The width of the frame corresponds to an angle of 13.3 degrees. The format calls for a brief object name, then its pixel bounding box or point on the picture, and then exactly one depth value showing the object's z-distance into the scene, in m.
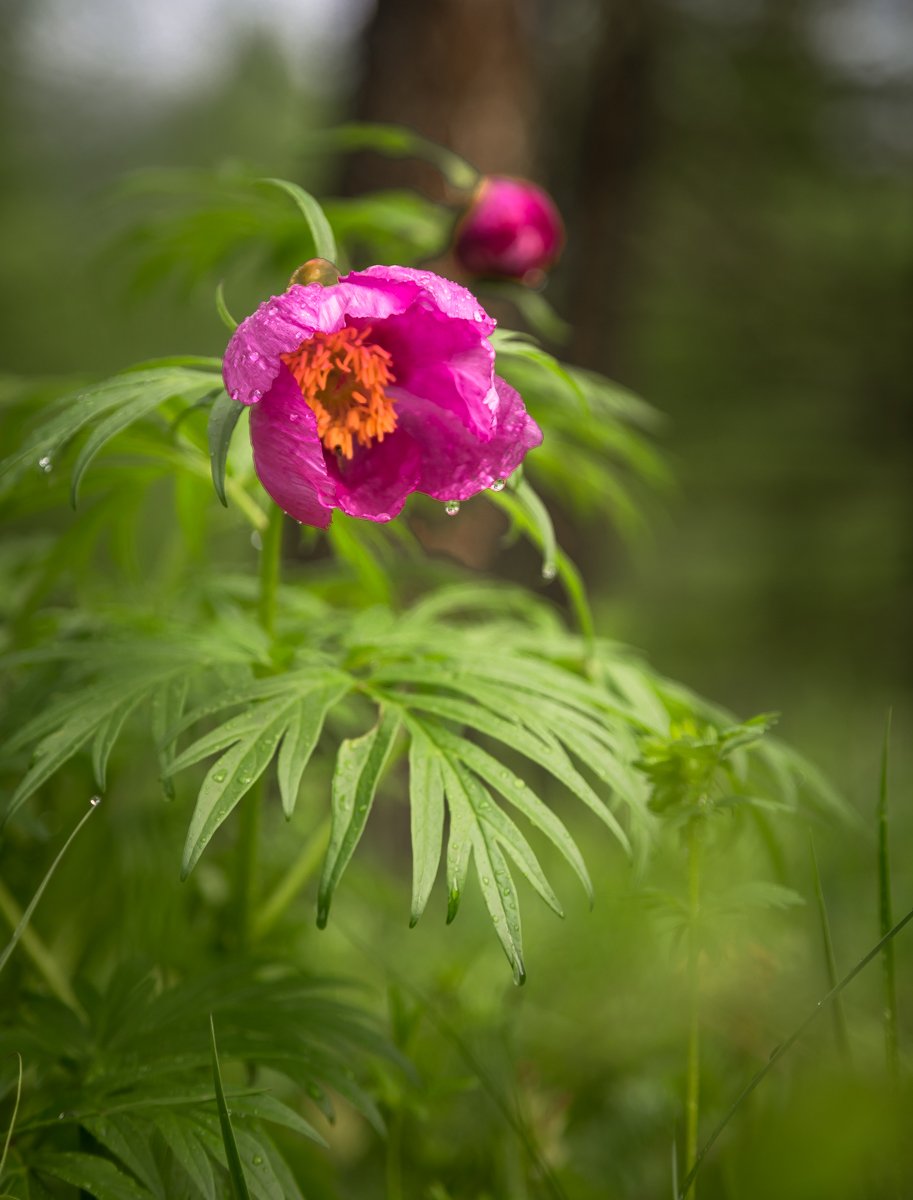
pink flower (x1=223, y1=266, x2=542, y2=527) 0.96
